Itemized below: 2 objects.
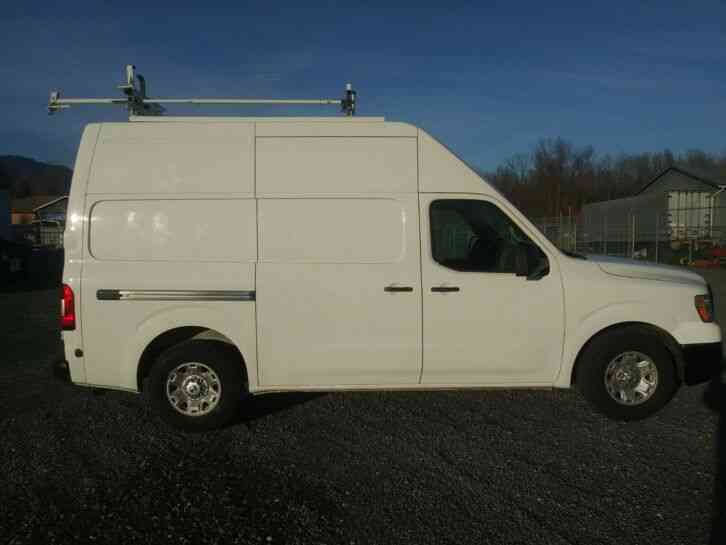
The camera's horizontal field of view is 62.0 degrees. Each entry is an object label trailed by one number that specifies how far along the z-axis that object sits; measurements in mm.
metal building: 28859
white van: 5016
